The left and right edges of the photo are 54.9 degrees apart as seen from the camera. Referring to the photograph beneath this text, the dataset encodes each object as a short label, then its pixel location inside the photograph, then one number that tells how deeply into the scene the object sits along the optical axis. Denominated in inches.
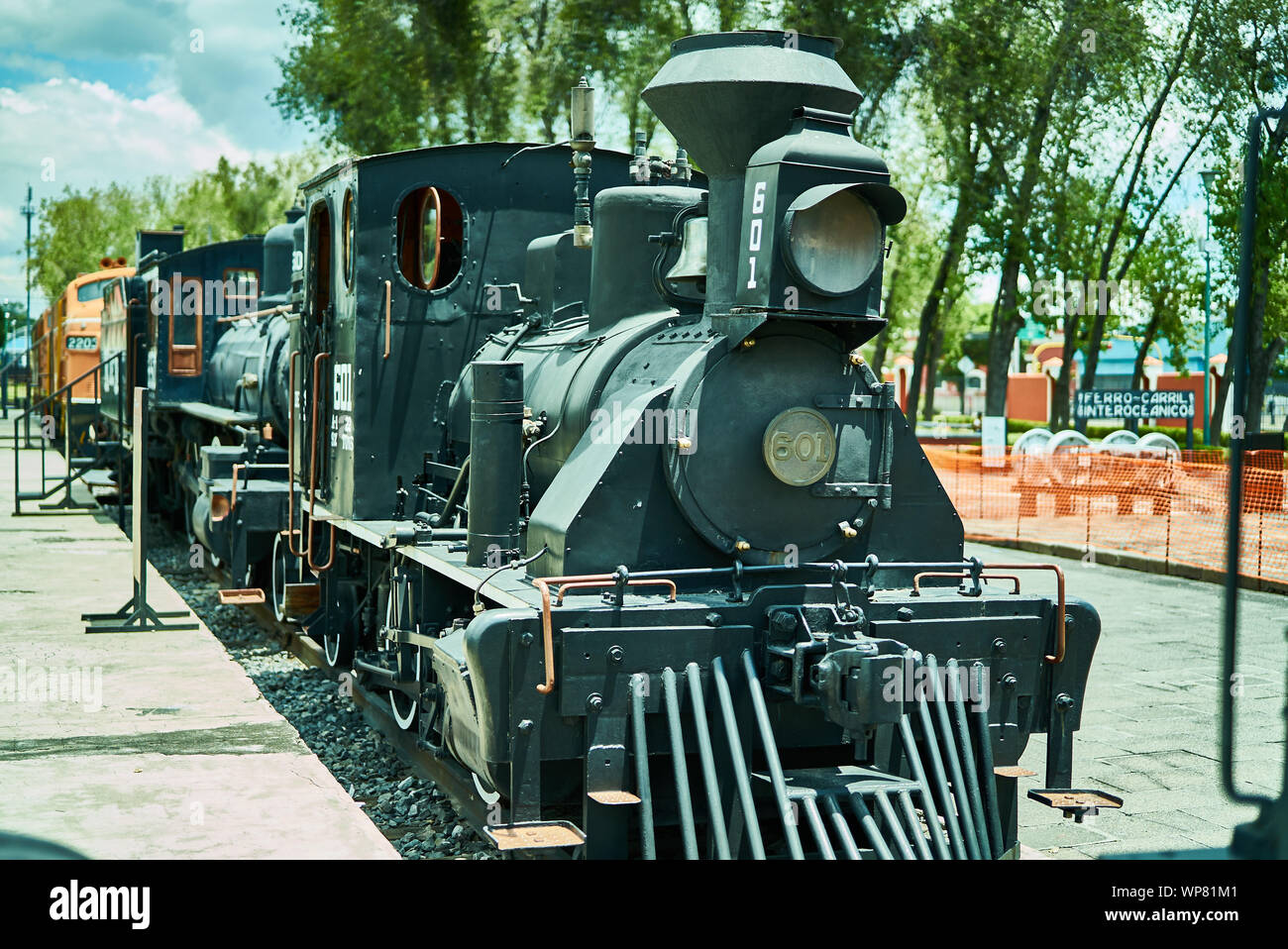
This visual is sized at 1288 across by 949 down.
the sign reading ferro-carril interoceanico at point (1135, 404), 829.2
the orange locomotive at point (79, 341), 882.8
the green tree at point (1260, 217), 528.4
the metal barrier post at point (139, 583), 336.5
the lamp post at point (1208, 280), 740.6
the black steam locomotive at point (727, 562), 178.4
